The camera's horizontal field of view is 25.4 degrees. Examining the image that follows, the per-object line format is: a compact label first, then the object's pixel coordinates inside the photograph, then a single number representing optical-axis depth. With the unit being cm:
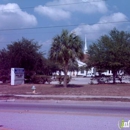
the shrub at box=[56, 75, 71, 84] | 3448
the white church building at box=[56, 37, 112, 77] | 10542
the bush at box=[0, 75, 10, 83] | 4131
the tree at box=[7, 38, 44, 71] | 4109
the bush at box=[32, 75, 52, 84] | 3872
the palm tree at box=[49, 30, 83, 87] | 2959
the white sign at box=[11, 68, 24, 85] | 3628
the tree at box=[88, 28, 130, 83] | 3847
